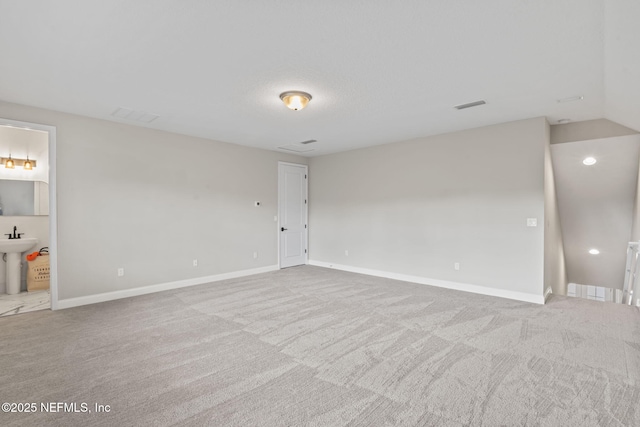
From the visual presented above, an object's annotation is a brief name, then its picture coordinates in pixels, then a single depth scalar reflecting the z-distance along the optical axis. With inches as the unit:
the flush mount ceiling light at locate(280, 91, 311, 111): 133.5
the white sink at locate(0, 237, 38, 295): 191.0
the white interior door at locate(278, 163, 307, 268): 273.0
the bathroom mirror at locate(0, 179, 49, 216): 205.9
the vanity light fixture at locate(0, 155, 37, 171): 206.2
